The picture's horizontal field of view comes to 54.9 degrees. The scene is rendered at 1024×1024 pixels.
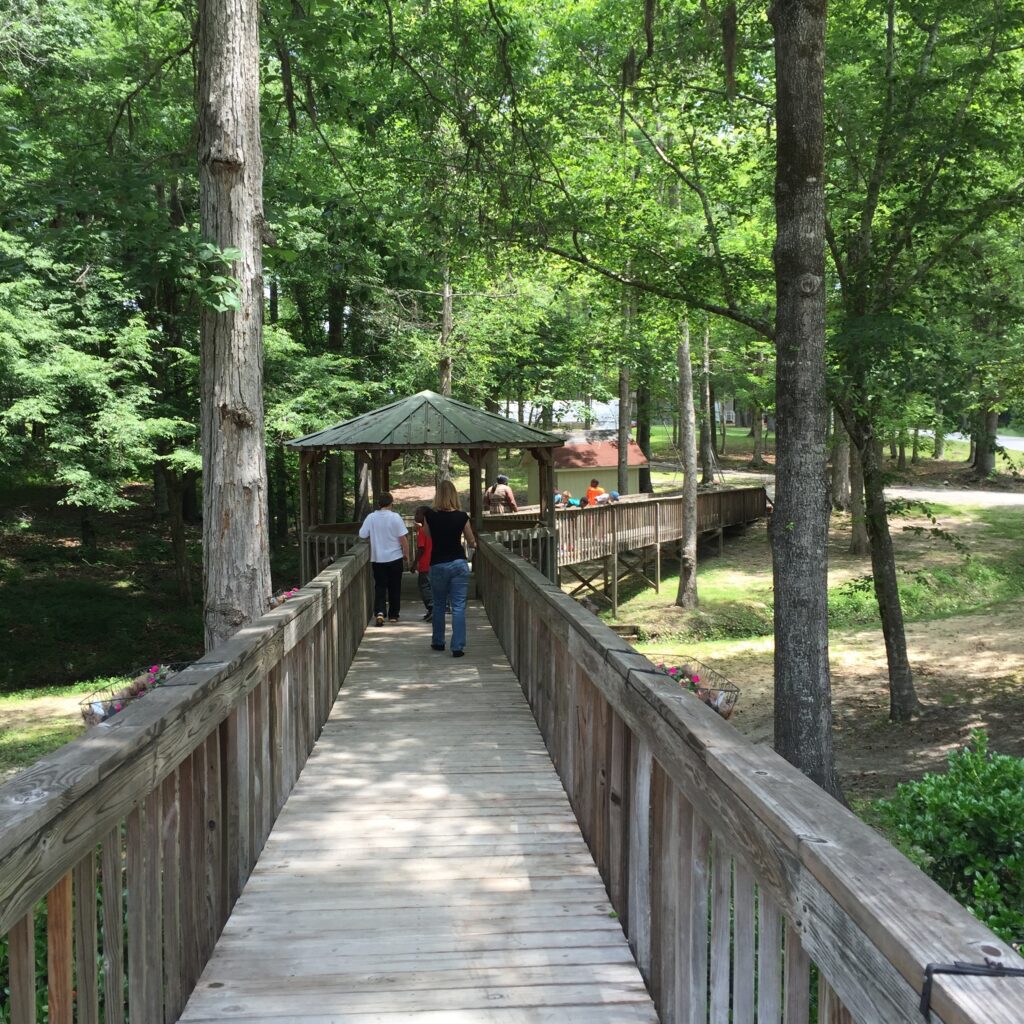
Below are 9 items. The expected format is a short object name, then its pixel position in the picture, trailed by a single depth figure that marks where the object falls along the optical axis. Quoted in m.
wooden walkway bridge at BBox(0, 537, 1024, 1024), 1.85
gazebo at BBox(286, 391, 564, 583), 14.11
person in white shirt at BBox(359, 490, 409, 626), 10.63
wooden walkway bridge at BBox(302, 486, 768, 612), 14.59
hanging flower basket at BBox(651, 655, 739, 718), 8.02
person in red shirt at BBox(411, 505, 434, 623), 10.98
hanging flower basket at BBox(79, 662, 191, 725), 8.72
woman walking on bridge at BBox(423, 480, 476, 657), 9.11
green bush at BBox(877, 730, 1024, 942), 4.38
